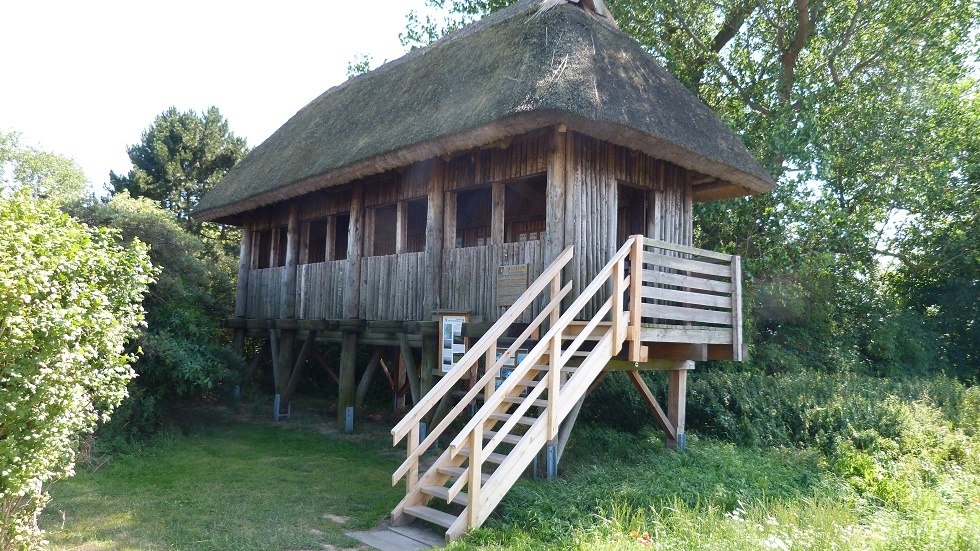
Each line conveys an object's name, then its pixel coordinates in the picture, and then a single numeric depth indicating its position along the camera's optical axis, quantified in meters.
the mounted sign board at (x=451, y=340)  8.23
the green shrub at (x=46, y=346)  4.14
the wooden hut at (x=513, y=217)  6.56
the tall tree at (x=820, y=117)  14.02
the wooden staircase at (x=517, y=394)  5.50
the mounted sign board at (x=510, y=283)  7.90
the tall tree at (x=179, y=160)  25.80
